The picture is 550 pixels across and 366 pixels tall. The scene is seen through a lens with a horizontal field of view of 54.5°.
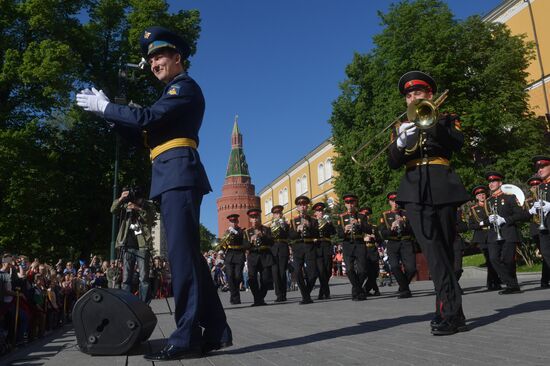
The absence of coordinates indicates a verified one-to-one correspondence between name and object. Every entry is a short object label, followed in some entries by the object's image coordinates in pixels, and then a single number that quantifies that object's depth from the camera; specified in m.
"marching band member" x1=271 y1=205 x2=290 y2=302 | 13.34
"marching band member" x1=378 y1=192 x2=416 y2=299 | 12.04
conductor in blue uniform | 4.39
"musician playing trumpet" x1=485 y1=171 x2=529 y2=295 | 10.56
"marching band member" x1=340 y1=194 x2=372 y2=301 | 11.90
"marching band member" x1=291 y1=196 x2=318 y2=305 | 12.34
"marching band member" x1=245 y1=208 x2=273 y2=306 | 13.28
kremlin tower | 119.62
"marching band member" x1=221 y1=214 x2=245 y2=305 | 13.58
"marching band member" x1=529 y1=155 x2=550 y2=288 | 10.08
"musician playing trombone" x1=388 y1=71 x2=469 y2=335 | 5.13
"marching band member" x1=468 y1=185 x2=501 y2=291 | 11.76
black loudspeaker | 4.45
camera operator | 9.48
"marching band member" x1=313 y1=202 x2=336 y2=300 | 12.52
